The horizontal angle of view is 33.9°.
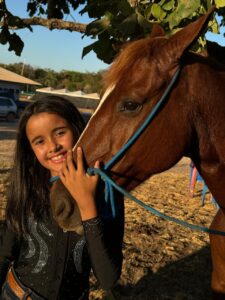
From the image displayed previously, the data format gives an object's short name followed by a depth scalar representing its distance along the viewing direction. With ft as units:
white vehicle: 73.00
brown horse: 5.38
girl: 5.85
